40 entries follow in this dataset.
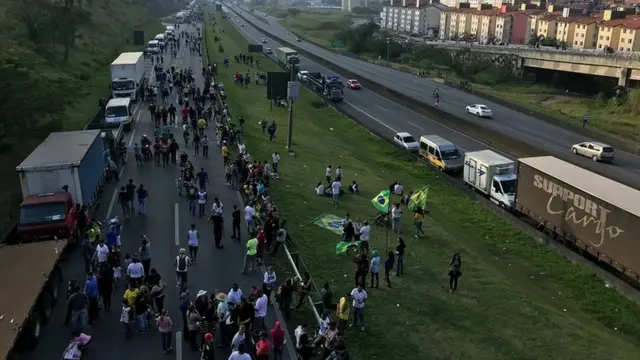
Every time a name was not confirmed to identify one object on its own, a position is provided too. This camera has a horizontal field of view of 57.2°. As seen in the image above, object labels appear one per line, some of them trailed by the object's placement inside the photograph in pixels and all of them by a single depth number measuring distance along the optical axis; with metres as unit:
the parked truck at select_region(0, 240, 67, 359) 12.60
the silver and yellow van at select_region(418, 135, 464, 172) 34.84
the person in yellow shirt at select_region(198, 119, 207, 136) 34.00
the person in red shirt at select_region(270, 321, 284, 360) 13.21
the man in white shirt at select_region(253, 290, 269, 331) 14.16
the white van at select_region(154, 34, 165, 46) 84.14
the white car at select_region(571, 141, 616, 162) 38.81
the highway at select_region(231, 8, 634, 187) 38.06
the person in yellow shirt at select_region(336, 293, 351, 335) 14.62
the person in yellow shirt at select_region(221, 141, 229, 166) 29.02
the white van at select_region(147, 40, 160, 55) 76.19
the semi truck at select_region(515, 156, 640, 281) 20.53
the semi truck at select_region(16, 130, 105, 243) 18.73
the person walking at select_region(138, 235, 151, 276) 16.98
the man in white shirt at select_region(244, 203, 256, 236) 21.03
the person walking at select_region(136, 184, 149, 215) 22.52
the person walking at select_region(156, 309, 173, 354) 13.41
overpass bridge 71.00
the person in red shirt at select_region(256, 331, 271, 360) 12.80
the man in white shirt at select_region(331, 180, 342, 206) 26.27
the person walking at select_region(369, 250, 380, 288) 17.58
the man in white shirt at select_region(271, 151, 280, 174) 29.78
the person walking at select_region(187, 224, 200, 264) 18.44
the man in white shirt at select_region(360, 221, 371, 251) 20.17
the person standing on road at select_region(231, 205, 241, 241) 20.38
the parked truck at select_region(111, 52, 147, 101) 44.59
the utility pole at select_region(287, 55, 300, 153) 34.21
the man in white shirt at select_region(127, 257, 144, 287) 15.86
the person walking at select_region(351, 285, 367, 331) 15.38
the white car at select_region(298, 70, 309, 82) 67.44
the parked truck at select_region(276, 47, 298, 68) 73.64
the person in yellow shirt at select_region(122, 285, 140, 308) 14.30
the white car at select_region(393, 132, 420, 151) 39.78
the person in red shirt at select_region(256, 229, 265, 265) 18.64
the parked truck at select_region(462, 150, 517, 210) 28.62
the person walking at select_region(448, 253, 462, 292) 18.12
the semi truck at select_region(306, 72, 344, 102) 57.91
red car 66.31
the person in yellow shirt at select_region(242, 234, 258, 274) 17.88
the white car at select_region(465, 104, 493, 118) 52.55
